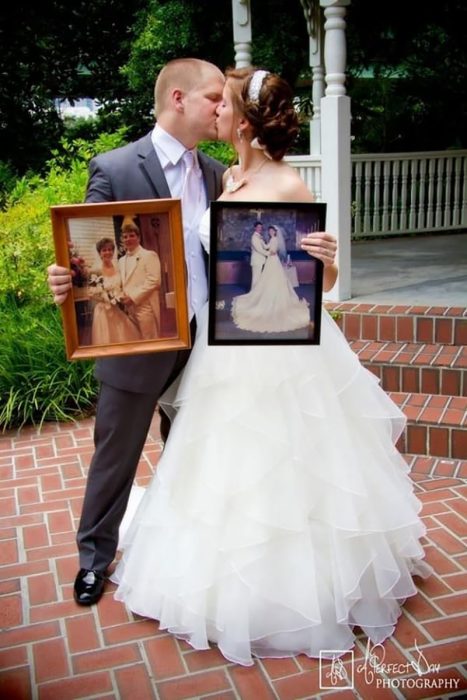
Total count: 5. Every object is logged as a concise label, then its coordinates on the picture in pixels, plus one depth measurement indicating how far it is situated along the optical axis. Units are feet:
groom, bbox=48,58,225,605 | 7.93
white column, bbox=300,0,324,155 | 23.94
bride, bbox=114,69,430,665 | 7.58
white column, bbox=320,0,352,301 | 15.88
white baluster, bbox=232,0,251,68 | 18.28
